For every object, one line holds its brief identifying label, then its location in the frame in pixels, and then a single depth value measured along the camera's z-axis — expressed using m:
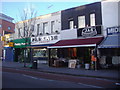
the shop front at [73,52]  16.95
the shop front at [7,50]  29.01
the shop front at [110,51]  15.31
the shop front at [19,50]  26.22
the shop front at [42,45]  21.99
